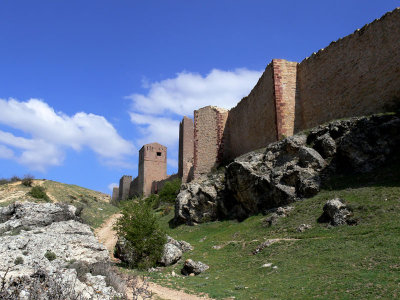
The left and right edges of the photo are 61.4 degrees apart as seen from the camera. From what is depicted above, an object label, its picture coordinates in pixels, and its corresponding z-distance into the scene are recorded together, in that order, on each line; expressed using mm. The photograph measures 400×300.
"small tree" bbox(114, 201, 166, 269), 13062
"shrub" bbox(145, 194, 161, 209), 34062
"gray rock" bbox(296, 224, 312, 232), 12094
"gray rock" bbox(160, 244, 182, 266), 13148
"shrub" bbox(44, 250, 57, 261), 8297
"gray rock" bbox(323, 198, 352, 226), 11344
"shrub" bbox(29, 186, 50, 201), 29178
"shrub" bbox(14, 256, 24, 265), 7098
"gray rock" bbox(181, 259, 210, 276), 11406
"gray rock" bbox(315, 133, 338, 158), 15789
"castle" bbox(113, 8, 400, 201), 16203
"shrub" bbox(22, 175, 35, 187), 33338
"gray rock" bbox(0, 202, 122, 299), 5480
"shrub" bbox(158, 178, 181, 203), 32562
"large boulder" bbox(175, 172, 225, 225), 20234
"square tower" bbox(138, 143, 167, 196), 50031
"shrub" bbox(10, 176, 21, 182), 36359
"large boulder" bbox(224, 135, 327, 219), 15383
